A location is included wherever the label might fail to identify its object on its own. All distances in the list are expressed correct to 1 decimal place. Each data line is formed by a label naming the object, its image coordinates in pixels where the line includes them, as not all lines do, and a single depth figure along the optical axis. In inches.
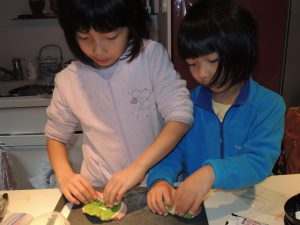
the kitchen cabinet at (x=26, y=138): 70.0
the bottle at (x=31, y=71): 89.0
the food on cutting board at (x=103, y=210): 30.3
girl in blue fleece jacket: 29.4
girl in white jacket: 31.9
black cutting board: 29.2
